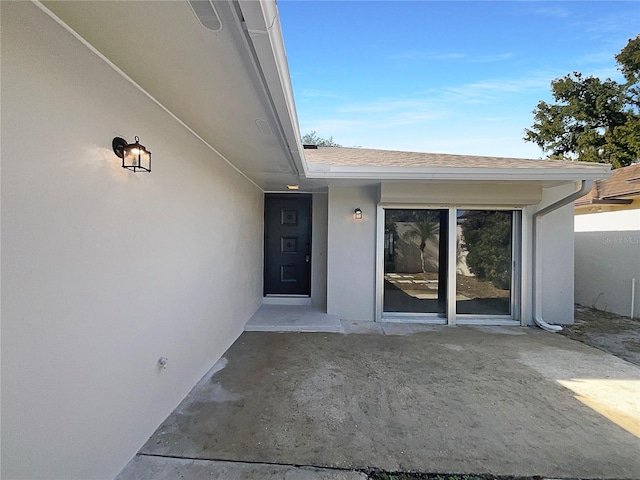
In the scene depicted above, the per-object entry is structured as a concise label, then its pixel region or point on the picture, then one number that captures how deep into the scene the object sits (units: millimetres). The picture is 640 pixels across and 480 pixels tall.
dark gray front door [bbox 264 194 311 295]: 6652
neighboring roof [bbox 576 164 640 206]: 6414
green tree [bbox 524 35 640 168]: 13945
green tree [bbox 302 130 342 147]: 23305
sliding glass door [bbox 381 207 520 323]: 5492
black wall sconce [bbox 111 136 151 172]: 1857
